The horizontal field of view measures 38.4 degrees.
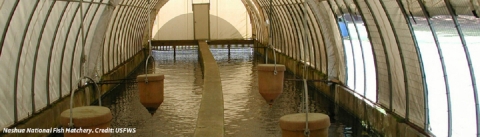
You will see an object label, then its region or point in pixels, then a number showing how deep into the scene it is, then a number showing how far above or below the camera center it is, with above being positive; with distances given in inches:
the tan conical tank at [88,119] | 381.4 -34.9
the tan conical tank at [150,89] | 583.5 -27.4
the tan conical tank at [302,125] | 349.7 -36.0
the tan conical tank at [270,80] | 616.1 -22.3
